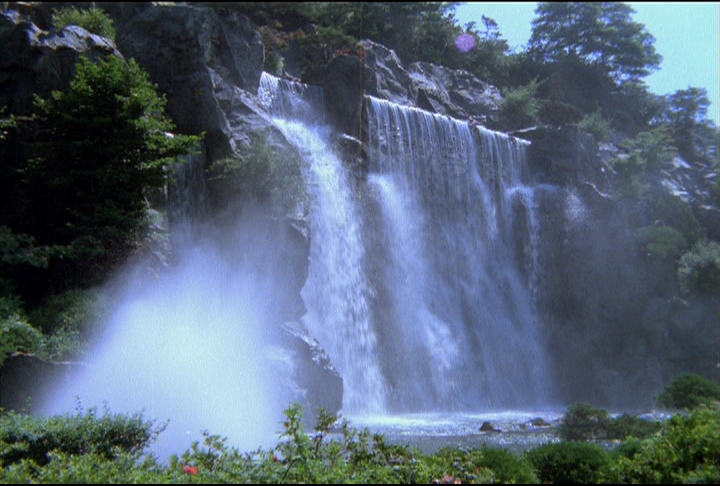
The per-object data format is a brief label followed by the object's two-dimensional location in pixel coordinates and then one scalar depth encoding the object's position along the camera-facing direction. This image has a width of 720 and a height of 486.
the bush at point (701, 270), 25.78
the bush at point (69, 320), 11.88
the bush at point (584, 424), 12.45
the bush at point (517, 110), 31.78
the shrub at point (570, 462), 6.73
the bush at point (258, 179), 17.27
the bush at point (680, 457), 5.92
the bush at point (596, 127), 32.50
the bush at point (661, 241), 26.33
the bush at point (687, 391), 13.19
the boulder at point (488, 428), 14.98
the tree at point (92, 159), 14.92
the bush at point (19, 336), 11.41
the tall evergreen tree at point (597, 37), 39.66
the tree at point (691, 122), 35.66
